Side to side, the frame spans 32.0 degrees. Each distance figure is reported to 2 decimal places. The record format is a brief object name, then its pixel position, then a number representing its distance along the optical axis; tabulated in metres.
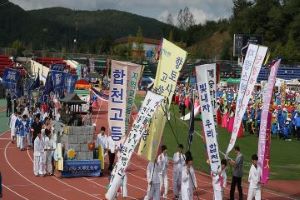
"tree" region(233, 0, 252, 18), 111.75
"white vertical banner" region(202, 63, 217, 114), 13.96
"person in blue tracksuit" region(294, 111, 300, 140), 29.80
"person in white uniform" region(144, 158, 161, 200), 14.82
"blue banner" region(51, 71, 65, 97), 28.56
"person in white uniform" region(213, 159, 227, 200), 14.02
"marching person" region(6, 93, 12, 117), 36.19
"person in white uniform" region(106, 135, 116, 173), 19.56
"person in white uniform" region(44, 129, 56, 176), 19.44
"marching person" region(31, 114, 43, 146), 23.28
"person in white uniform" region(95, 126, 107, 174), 19.52
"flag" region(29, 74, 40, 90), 32.20
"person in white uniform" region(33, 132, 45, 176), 19.25
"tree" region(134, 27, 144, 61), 91.23
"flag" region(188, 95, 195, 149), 14.97
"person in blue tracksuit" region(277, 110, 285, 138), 30.33
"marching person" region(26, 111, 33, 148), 24.81
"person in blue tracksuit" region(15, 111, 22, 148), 24.95
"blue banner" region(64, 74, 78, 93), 28.57
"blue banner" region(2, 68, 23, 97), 32.53
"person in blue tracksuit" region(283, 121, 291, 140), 30.11
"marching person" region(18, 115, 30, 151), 24.42
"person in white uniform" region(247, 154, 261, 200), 14.80
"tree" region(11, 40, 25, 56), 72.29
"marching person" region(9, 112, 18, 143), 25.70
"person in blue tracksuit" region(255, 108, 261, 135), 31.36
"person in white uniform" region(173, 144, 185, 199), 15.57
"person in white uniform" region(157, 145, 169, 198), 15.37
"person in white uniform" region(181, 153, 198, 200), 14.27
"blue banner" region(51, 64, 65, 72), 32.31
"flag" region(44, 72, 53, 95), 29.06
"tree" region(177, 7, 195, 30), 141.62
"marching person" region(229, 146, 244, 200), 15.64
